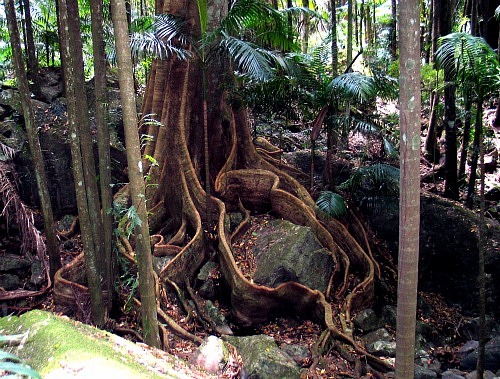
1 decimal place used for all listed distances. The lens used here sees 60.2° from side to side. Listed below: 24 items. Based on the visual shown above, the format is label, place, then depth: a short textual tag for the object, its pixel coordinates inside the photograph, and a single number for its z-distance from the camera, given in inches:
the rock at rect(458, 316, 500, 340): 300.5
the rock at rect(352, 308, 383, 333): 287.6
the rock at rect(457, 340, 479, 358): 281.3
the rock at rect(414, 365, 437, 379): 242.8
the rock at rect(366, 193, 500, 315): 324.8
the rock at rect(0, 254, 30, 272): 298.8
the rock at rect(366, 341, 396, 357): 262.4
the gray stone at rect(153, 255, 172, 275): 284.2
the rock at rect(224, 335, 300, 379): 219.0
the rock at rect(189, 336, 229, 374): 200.0
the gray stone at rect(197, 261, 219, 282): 299.0
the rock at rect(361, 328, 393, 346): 277.1
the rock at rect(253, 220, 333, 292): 291.9
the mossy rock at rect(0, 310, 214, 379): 90.1
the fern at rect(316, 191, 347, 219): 301.7
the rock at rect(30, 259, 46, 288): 293.1
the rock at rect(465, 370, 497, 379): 252.7
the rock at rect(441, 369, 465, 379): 250.4
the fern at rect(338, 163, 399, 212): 308.0
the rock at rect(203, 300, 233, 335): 273.1
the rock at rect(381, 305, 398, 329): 302.4
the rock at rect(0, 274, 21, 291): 289.1
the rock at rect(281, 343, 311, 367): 245.8
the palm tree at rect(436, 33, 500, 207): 213.0
